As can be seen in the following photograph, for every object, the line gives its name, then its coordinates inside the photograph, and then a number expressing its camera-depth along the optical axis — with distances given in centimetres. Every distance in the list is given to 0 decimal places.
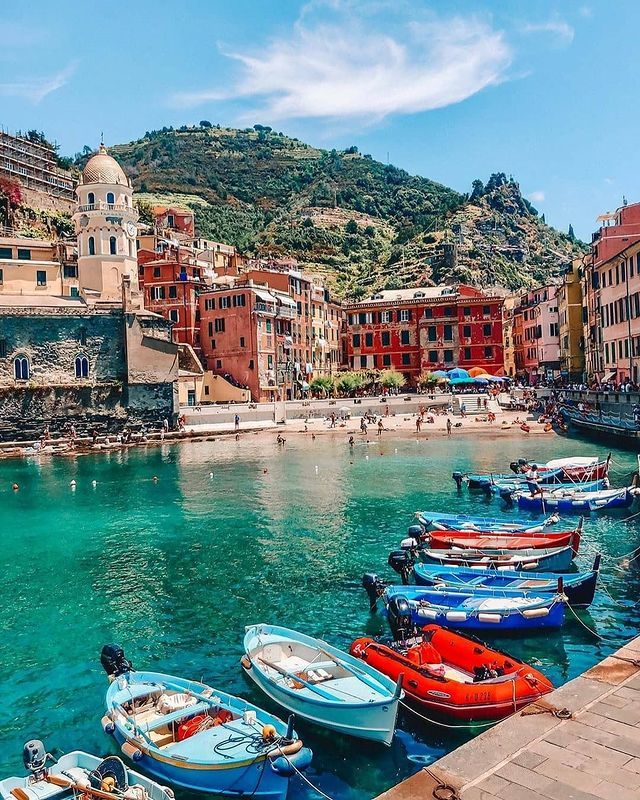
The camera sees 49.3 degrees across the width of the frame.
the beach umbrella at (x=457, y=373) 7825
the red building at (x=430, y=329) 9044
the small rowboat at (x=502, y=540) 2497
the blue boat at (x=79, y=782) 1068
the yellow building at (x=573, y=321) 8056
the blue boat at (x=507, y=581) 1983
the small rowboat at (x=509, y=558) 2333
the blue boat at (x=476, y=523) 2794
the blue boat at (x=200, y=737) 1170
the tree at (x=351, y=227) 17688
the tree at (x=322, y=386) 8564
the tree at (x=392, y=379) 8712
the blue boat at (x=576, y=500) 3288
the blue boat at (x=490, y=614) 1831
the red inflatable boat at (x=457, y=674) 1392
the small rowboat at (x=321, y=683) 1314
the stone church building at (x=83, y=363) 6750
